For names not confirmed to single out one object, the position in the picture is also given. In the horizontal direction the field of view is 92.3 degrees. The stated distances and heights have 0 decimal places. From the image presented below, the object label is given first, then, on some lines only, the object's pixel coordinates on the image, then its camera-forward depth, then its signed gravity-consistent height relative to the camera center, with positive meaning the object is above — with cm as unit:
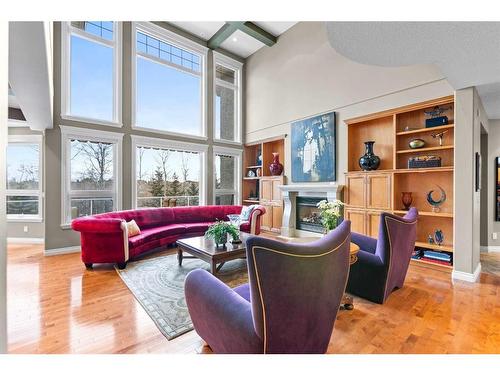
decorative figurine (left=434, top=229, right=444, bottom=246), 366 -78
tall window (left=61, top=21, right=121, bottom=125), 457 +233
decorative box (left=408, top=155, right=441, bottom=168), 357 +37
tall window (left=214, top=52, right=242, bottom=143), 692 +259
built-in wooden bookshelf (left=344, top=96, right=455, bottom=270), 363 +20
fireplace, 545 -68
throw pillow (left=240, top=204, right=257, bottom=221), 517 -59
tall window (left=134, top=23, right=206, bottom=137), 563 +263
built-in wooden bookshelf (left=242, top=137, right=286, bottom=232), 625 +11
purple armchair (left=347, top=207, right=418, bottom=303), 236 -78
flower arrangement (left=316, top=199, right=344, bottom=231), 250 -31
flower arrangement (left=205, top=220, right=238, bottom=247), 319 -62
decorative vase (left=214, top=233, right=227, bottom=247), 319 -71
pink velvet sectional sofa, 344 -78
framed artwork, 501 +81
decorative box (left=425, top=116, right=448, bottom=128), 356 +97
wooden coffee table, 289 -82
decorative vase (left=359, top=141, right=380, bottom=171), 427 +47
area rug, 214 -120
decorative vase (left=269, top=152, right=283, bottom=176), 623 +51
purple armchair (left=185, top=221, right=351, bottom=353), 111 -59
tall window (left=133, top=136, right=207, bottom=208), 556 +32
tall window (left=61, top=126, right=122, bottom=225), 459 +28
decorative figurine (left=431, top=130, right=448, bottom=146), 368 +77
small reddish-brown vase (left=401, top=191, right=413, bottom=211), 391 -22
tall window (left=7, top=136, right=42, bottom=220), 526 +13
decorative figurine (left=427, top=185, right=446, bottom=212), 367 -24
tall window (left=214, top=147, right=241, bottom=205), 688 +29
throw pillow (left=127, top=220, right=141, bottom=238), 392 -72
